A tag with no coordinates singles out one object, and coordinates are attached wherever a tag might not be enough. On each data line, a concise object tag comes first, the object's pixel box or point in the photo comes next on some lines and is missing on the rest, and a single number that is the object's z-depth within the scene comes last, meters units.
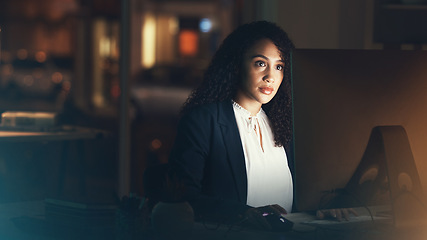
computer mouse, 2.51
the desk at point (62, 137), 4.48
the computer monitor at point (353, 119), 2.37
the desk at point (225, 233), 2.46
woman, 2.85
